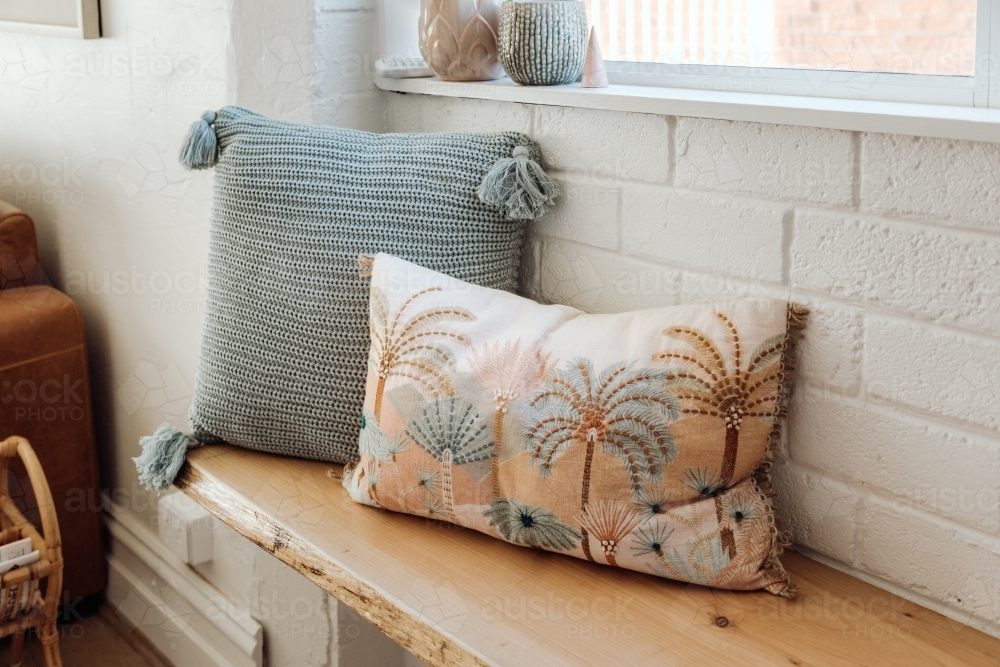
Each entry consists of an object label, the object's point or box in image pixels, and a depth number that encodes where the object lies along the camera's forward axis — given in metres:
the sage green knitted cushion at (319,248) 1.04
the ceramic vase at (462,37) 1.18
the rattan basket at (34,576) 1.41
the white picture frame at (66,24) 1.56
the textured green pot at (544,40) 1.10
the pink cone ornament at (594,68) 1.07
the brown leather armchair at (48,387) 1.65
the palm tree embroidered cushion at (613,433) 0.81
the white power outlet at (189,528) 1.61
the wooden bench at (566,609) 0.76
